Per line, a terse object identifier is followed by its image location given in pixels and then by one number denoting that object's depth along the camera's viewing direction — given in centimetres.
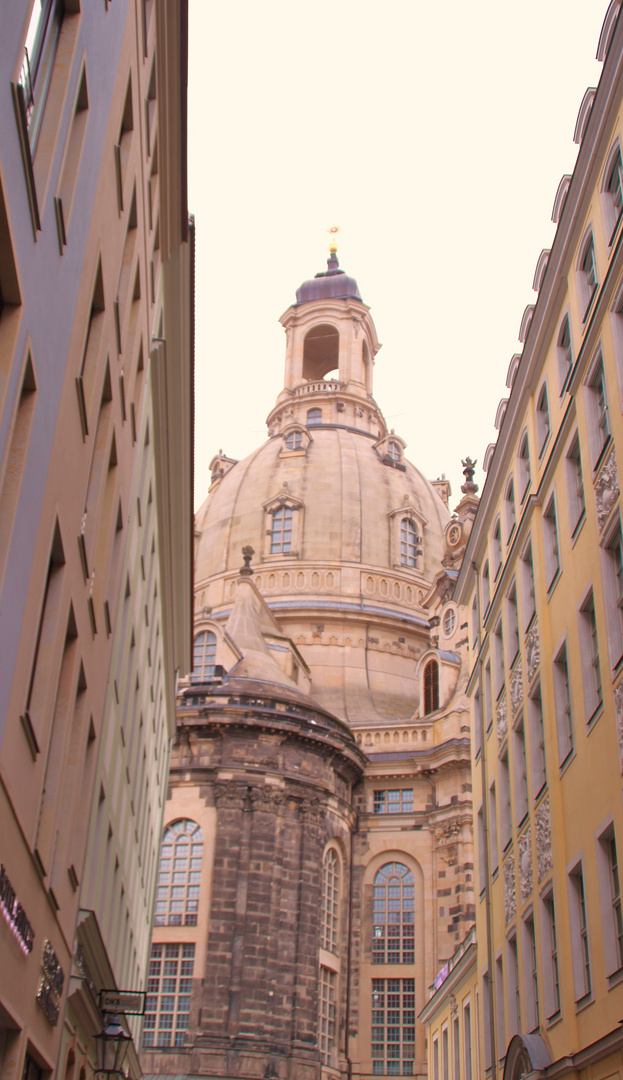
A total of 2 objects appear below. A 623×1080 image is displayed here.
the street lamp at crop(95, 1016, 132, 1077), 1847
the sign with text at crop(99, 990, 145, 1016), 1856
